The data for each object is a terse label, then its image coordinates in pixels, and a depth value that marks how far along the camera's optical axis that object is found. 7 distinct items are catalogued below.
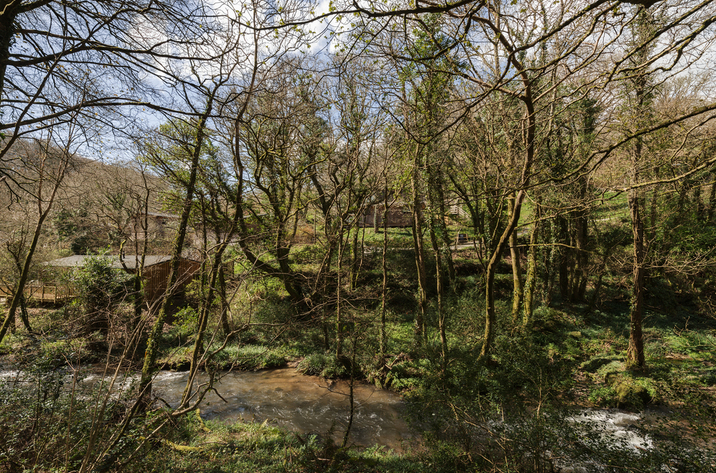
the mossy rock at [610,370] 8.25
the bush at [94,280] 9.95
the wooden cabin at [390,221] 24.17
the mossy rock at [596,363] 9.16
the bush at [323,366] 9.63
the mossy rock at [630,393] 7.28
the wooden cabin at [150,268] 14.20
